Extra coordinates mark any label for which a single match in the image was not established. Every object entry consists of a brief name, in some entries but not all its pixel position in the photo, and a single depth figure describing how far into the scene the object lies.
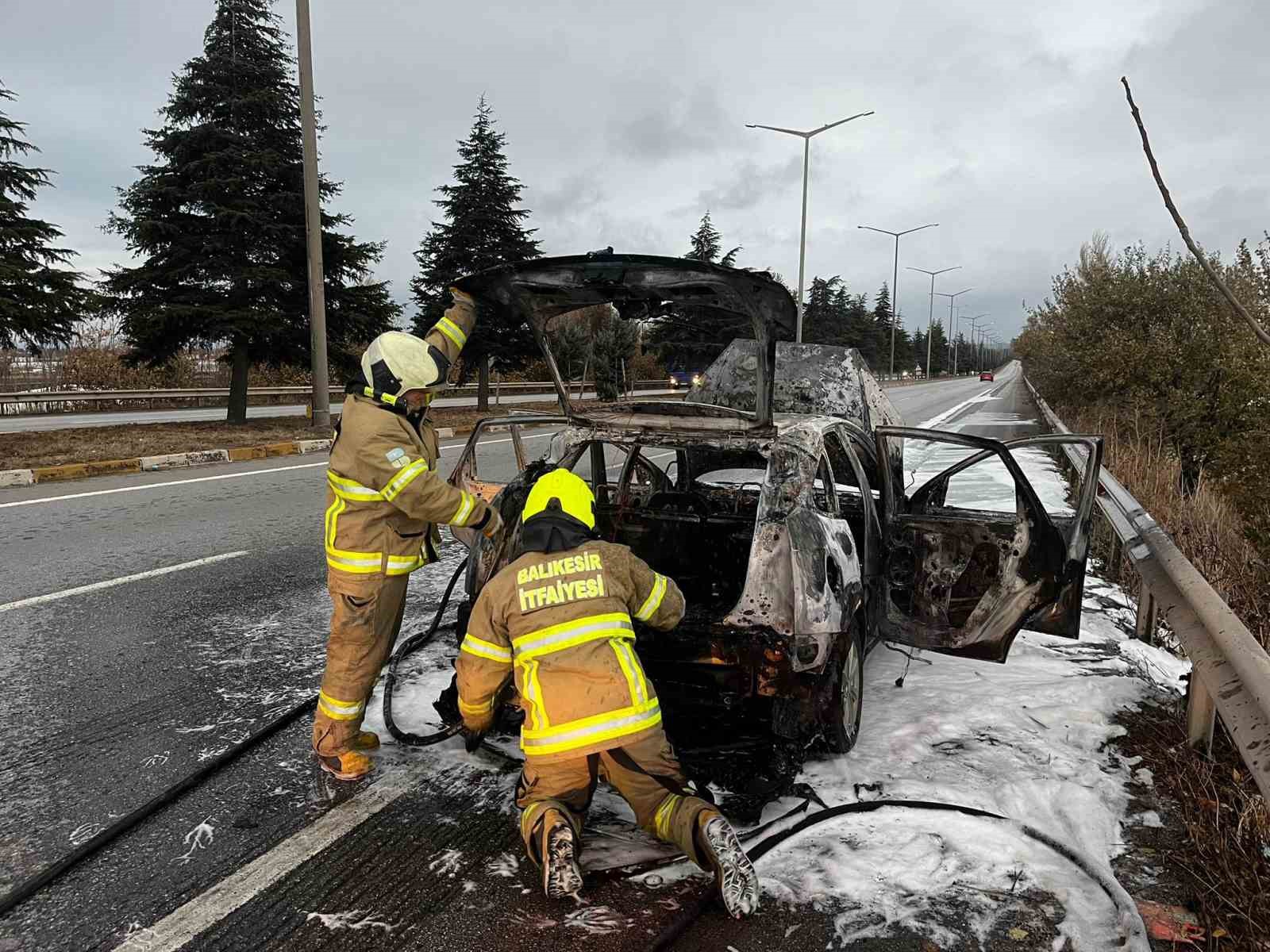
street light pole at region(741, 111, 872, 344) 27.77
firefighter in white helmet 3.42
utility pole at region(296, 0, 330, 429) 14.39
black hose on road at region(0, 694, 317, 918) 2.61
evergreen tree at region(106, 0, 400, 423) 15.99
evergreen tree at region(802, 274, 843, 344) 49.47
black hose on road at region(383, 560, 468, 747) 3.67
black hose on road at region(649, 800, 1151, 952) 2.46
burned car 3.32
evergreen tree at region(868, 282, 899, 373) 78.56
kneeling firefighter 2.74
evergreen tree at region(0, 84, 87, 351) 12.43
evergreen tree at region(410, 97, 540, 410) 23.75
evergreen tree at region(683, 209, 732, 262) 31.77
